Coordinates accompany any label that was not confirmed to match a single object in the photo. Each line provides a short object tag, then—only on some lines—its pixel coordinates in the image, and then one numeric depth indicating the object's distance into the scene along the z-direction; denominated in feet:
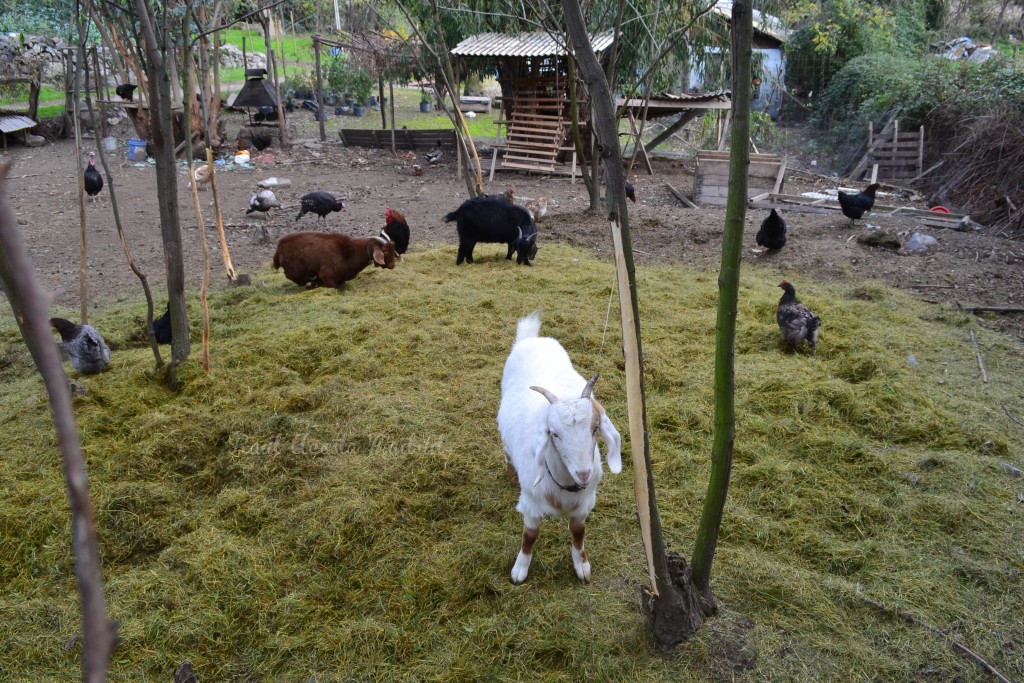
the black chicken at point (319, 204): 34.53
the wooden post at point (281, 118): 54.79
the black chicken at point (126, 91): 55.01
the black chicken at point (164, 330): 19.08
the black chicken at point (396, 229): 30.30
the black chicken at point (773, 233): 29.63
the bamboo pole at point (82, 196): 14.98
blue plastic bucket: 54.34
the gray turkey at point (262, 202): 36.91
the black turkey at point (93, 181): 39.41
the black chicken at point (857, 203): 32.96
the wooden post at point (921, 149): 48.73
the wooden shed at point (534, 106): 51.24
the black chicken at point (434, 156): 55.18
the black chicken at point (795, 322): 19.07
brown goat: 25.21
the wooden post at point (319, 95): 59.28
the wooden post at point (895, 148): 50.52
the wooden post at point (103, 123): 54.05
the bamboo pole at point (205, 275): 16.29
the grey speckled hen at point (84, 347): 16.87
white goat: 9.21
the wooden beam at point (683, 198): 42.09
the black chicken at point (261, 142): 57.93
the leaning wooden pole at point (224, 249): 16.90
